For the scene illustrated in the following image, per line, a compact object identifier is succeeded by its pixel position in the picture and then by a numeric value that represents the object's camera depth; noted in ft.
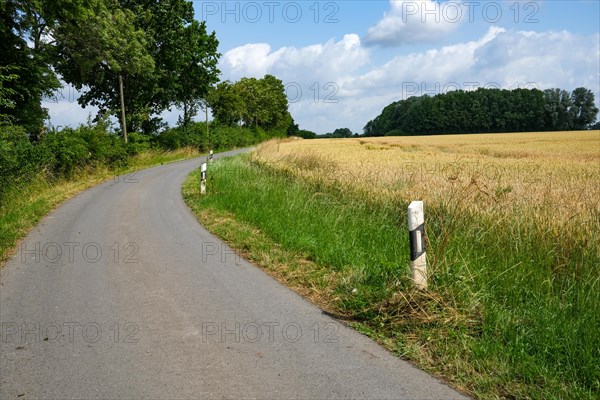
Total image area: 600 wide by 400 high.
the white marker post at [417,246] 15.39
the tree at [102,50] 80.18
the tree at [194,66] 125.18
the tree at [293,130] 395.67
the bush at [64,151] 61.05
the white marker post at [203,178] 47.52
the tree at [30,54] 62.69
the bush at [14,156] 43.34
